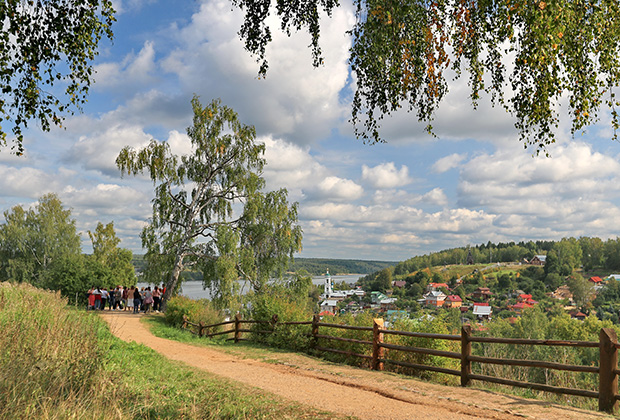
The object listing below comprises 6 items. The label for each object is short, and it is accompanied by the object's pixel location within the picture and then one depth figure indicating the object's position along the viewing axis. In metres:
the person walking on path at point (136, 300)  26.75
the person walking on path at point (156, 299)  27.88
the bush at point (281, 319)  14.94
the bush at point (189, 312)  22.77
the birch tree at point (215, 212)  26.56
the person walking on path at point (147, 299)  27.16
